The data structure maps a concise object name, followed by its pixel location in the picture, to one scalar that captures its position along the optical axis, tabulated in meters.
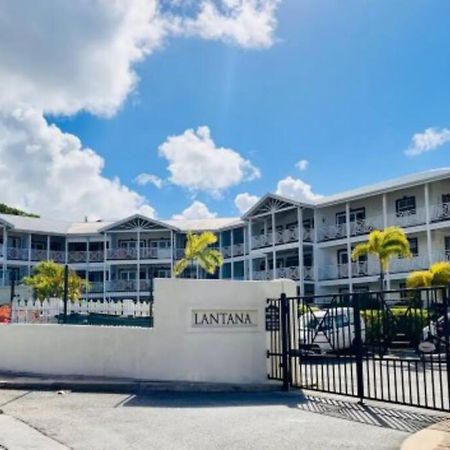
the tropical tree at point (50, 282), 31.25
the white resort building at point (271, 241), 35.19
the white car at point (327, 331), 11.09
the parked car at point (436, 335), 8.54
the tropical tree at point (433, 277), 26.36
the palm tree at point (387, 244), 29.77
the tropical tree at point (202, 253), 34.06
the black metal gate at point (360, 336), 8.97
